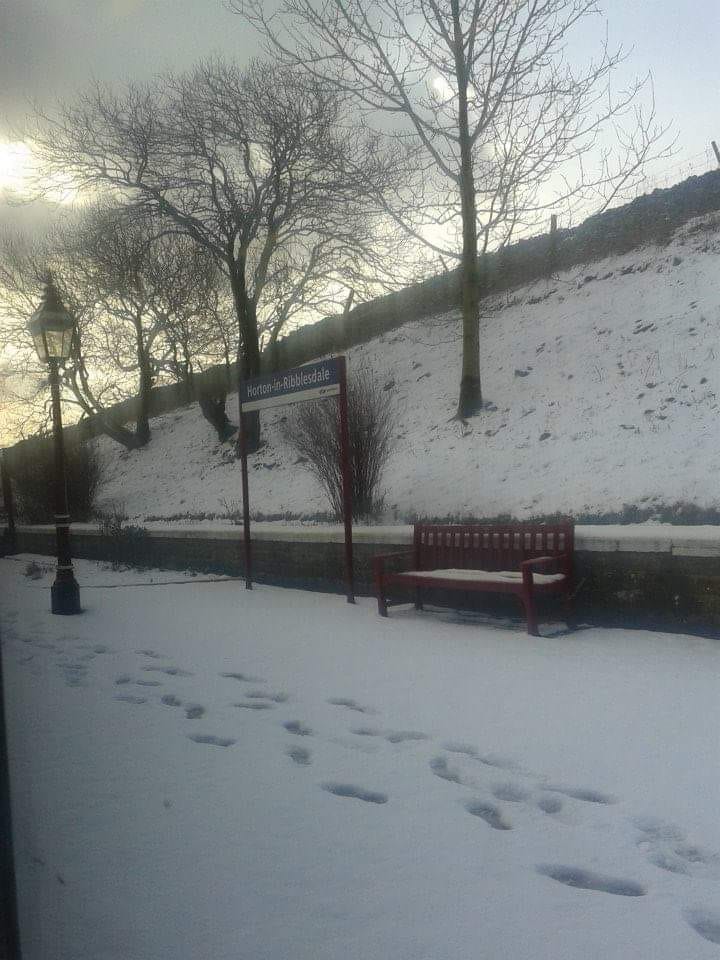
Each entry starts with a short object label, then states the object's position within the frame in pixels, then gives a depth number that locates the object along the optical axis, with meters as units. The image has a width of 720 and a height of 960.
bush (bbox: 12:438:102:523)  18.09
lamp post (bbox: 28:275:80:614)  8.30
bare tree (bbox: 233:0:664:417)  13.61
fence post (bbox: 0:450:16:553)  15.23
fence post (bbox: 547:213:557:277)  20.77
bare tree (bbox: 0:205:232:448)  22.52
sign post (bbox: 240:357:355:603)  8.25
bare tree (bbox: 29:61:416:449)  17.94
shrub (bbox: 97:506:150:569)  13.13
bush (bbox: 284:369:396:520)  12.79
